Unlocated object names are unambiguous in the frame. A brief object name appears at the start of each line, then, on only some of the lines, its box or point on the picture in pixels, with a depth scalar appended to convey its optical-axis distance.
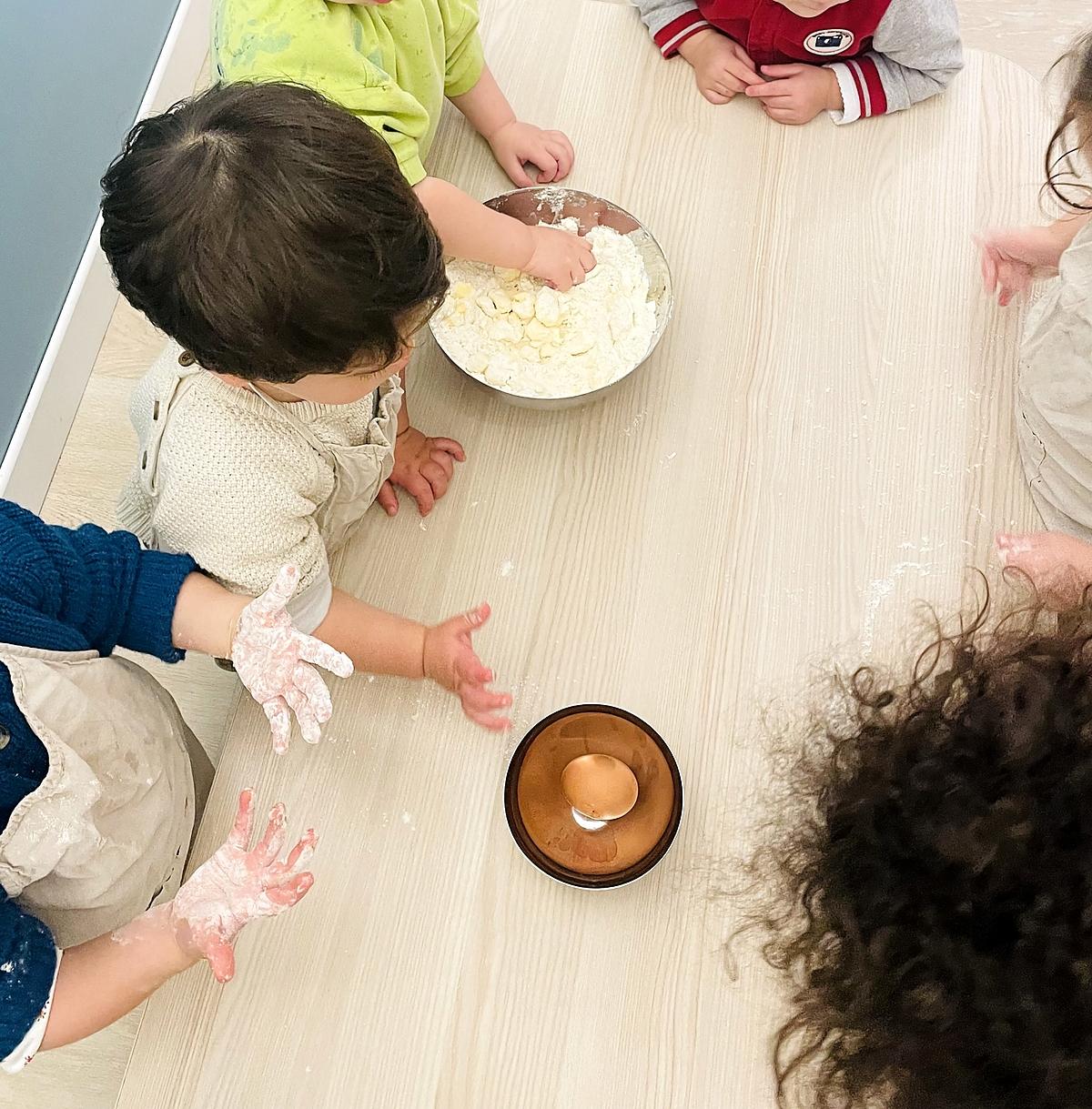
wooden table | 0.68
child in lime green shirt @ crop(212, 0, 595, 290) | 0.86
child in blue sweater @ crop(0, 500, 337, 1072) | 0.66
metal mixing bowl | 0.91
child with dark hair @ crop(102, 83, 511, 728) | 0.61
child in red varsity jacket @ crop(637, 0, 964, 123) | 0.98
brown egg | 0.70
